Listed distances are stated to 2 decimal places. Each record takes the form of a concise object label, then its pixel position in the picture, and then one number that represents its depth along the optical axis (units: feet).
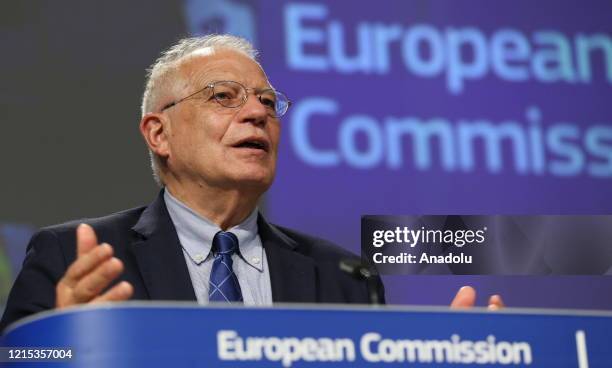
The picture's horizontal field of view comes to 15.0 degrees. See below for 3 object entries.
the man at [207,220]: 9.29
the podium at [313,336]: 7.85
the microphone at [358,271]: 8.39
